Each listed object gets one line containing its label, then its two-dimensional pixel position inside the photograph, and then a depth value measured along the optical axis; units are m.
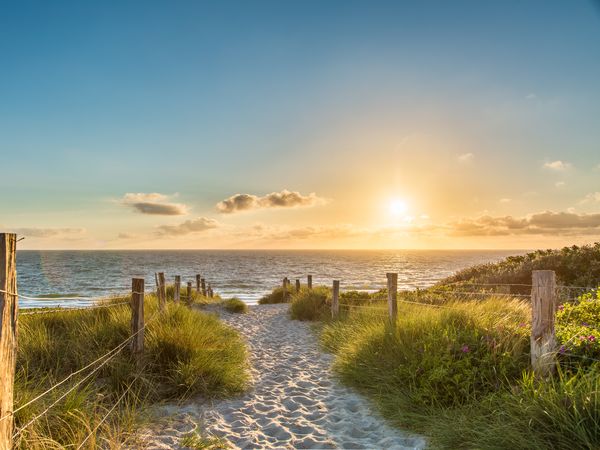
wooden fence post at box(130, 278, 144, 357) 6.25
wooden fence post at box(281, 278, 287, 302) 24.54
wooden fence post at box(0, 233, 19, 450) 2.76
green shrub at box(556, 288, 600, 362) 4.96
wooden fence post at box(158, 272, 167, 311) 9.31
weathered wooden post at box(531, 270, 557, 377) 4.96
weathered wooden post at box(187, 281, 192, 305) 18.72
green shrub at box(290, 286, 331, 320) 14.93
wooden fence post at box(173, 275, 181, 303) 14.89
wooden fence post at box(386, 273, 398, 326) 8.61
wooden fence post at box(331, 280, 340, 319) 13.12
